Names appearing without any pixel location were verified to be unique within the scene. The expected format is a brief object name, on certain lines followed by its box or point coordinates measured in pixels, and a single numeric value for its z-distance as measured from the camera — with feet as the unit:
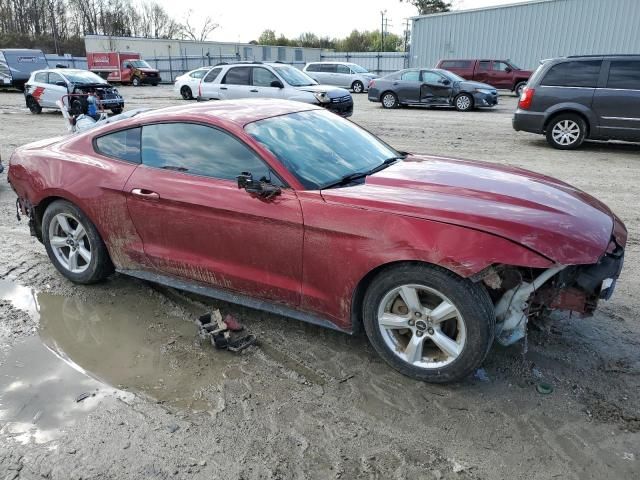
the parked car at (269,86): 45.19
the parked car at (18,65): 88.84
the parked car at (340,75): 90.12
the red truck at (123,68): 113.50
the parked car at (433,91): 60.85
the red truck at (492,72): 79.10
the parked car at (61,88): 55.06
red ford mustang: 9.27
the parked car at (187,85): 73.97
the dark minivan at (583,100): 31.96
